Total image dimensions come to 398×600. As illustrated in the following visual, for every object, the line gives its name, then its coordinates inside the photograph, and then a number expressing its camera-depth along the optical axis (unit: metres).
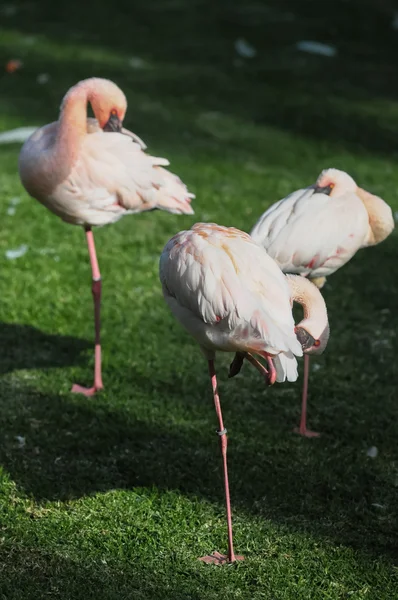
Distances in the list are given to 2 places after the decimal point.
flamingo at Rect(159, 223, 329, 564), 6.60
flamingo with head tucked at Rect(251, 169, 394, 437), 8.58
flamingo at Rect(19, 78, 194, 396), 9.38
